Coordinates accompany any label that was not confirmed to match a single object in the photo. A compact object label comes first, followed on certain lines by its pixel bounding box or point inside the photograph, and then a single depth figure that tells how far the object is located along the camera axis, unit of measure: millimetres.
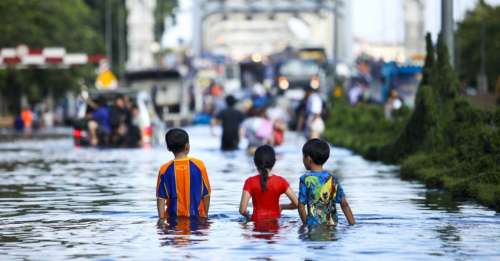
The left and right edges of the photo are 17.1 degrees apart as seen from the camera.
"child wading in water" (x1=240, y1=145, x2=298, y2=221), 15086
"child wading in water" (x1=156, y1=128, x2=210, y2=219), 15356
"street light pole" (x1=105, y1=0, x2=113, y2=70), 99500
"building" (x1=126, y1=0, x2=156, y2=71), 156750
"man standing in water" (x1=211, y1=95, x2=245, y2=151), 38562
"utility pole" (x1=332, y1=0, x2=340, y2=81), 64375
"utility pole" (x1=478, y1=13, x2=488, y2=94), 89750
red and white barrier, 70938
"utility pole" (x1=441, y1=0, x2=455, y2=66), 29375
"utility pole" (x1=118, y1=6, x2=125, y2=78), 103875
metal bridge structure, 174838
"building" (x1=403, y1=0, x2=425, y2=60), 179875
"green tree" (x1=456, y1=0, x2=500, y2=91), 93875
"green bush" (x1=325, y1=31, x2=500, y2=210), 21297
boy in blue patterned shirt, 14391
